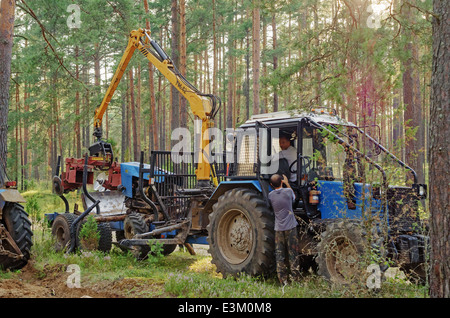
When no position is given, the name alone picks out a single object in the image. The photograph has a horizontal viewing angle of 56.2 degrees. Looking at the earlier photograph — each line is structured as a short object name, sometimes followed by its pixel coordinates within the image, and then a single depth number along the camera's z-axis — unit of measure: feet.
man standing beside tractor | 22.44
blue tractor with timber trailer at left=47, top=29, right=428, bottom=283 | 20.27
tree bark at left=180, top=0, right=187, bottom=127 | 60.34
